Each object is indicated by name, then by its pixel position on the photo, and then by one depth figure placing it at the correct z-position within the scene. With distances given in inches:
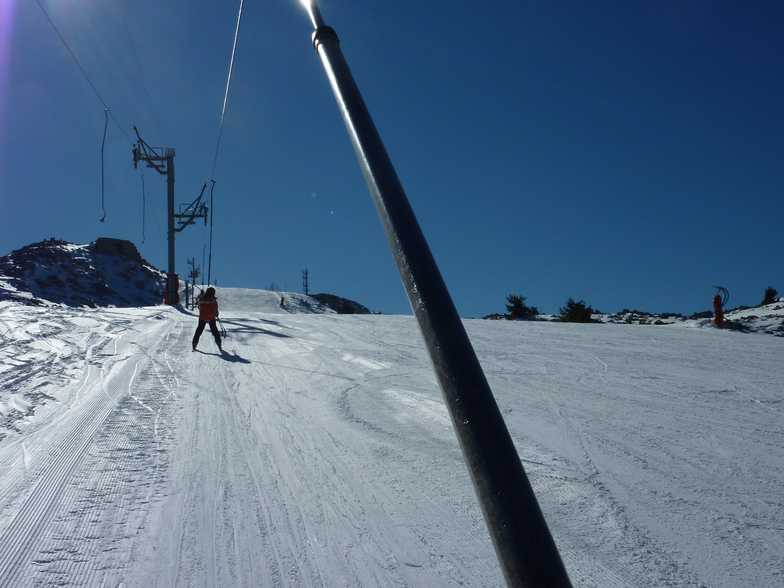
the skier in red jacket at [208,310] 470.2
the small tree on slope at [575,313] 1033.6
